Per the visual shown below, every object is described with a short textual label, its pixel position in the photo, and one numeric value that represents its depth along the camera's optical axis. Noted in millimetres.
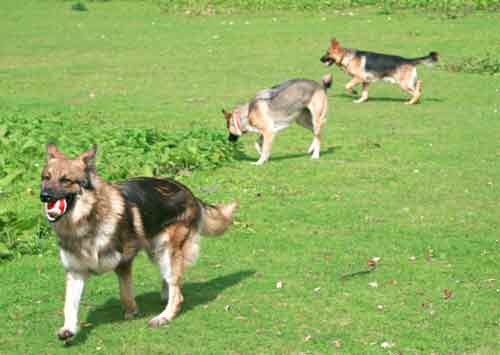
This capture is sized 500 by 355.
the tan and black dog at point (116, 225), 11110
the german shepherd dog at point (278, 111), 23758
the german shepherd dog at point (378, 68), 32841
